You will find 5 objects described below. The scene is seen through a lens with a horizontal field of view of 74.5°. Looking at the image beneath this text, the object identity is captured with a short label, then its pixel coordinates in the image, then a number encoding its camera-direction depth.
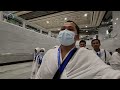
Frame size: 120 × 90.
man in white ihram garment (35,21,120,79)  0.41
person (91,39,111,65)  1.36
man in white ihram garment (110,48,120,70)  1.75
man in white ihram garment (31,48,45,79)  1.69
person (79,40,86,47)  1.67
